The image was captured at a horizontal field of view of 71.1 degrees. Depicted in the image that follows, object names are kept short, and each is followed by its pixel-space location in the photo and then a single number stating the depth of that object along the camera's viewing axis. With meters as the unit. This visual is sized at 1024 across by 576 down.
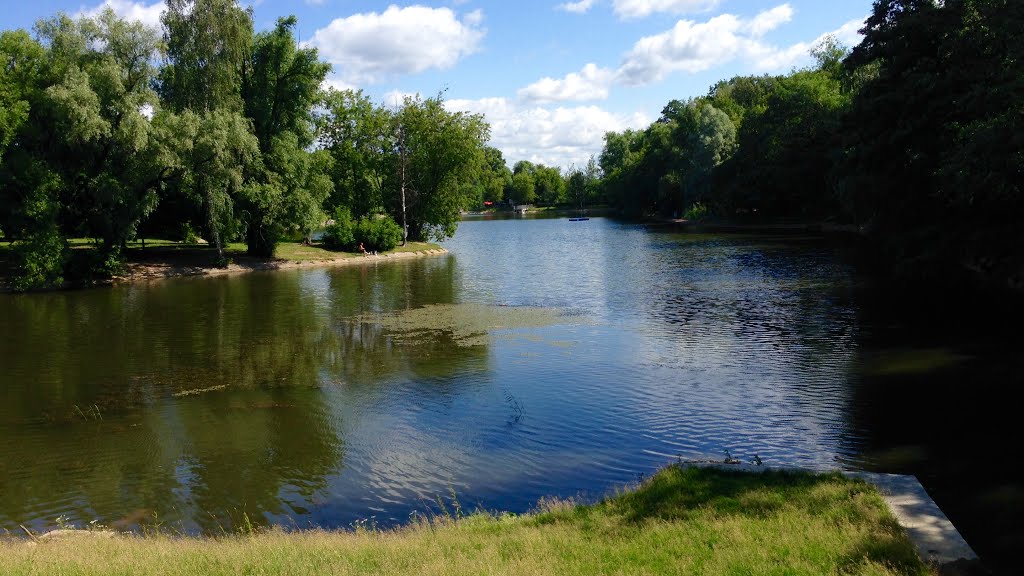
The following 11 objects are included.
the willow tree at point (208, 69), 44.69
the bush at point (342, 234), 60.22
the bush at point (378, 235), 60.56
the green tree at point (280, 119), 49.83
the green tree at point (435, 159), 66.94
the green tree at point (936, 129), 24.56
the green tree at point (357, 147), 65.75
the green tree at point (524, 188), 196.25
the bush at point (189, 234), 59.34
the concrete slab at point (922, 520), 7.80
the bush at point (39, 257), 39.09
